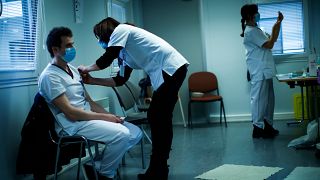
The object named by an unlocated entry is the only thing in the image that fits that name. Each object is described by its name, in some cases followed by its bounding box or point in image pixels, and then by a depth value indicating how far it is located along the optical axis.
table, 3.46
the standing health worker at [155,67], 2.50
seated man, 2.31
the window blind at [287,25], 5.38
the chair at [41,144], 2.38
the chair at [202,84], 5.51
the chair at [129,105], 3.29
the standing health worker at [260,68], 4.07
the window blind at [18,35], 2.58
